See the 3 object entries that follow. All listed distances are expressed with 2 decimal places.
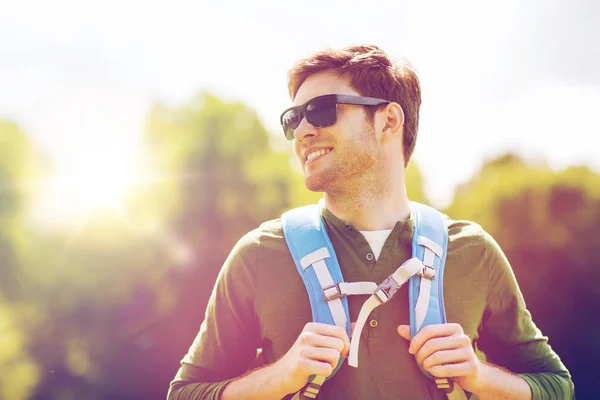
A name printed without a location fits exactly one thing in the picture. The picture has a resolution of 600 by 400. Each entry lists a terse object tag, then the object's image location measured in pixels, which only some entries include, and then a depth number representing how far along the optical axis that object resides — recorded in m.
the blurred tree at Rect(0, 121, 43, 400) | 19.20
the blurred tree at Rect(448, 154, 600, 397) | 16.53
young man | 2.88
